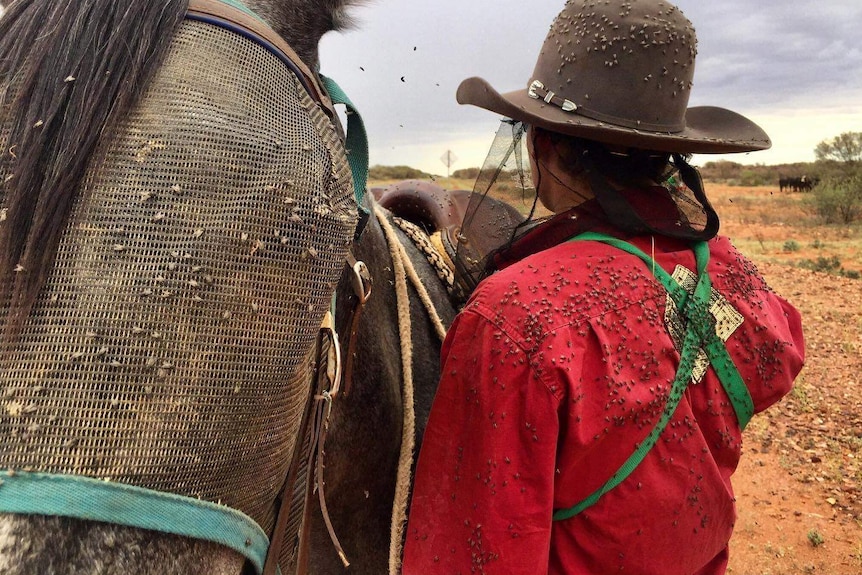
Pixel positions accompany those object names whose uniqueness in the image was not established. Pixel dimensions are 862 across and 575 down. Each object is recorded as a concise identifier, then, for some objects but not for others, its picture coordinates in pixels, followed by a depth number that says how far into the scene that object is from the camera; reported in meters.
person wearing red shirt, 1.32
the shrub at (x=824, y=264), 12.82
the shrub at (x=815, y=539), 4.74
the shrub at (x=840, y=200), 19.52
